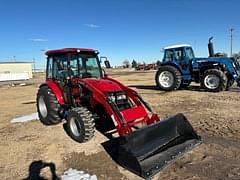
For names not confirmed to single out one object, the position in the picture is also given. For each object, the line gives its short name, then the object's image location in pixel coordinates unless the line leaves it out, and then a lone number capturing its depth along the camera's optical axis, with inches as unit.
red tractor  130.5
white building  1529.3
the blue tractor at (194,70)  354.9
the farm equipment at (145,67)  1457.2
